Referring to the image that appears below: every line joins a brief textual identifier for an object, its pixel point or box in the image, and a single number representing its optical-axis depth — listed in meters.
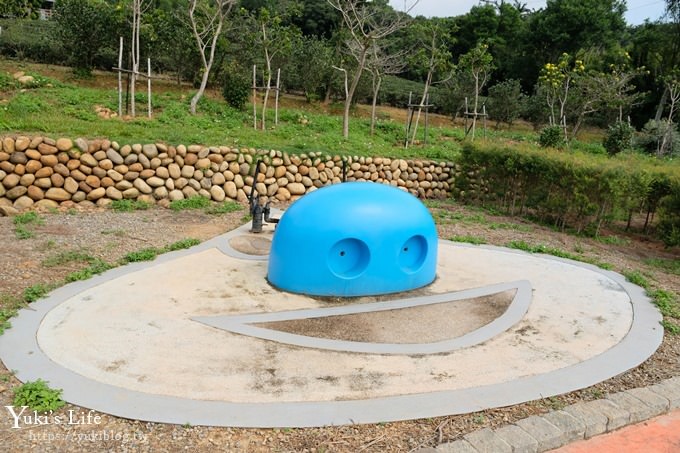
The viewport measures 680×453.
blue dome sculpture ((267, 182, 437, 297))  5.56
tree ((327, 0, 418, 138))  15.42
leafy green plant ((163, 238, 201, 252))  7.26
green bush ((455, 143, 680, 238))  9.23
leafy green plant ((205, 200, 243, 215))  9.77
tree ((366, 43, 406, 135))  17.56
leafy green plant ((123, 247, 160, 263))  6.65
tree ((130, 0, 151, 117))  13.52
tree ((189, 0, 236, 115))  15.82
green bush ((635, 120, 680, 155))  22.27
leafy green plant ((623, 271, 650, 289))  6.64
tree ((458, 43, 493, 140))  19.98
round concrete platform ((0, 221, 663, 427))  3.61
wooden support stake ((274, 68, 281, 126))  16.59
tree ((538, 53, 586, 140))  20.48
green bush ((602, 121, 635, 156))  18.18
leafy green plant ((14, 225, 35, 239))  7.10
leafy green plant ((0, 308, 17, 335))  4.51
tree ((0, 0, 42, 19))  20.24
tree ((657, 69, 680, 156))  22.04
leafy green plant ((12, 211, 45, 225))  7.85
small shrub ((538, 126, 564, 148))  15.97
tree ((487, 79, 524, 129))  25.91
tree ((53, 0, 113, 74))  18.78
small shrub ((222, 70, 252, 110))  17.59
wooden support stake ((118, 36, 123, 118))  13.55
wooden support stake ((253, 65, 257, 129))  15.64
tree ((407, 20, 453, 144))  18.61
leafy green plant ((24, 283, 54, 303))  5.17
